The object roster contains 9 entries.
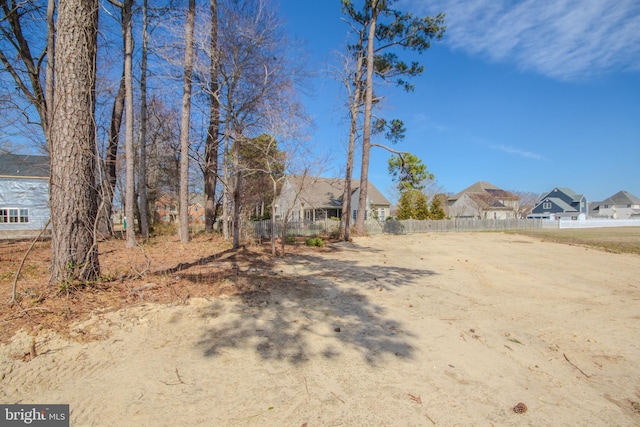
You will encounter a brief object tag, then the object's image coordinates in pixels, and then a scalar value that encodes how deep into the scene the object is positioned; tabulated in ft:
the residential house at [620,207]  203.47
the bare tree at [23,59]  37.83
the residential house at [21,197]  78.33
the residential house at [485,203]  138.41
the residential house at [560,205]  181.57
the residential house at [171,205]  77.32
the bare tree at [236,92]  37.19
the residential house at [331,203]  98.94
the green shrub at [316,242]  43.04
